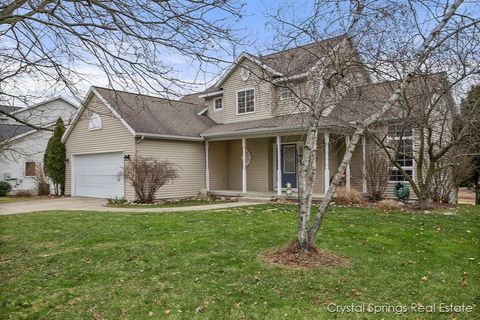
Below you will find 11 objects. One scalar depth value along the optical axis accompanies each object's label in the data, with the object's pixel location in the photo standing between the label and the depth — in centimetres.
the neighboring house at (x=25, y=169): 2369
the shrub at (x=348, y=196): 1343
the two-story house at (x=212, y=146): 1585
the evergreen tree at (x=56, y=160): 1995
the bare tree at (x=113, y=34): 488
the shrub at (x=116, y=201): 1538
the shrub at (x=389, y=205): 1210
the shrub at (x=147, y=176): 1480
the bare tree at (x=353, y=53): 589
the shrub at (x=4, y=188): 2169
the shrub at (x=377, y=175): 1404
